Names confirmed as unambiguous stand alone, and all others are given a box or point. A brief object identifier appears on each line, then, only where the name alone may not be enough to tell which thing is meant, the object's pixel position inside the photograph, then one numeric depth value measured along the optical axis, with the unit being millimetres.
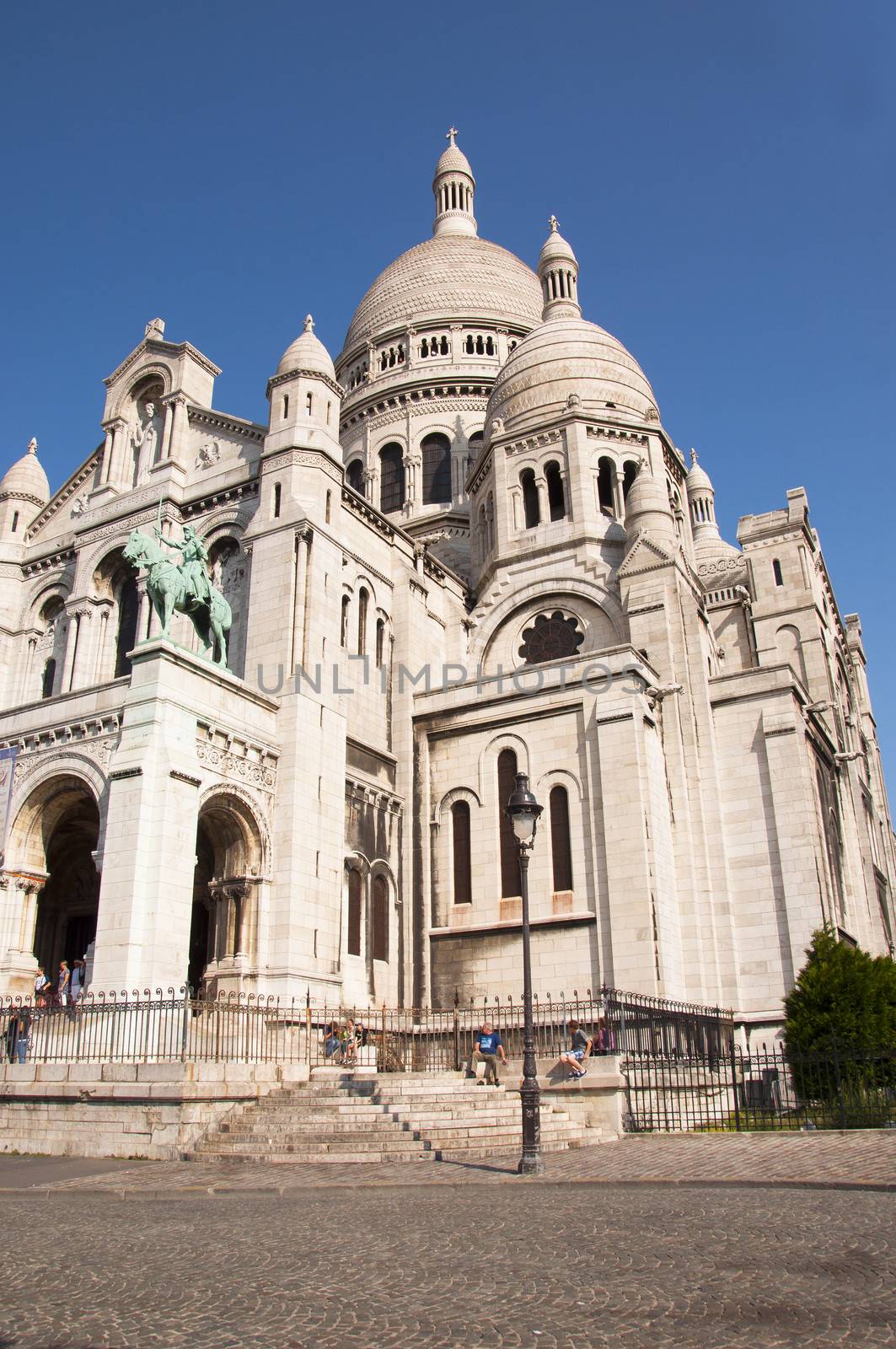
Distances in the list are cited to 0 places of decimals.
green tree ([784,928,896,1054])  20859
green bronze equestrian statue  23844
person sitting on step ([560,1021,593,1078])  18172
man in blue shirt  20644
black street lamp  13672
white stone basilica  23469
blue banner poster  24281
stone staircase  15625
